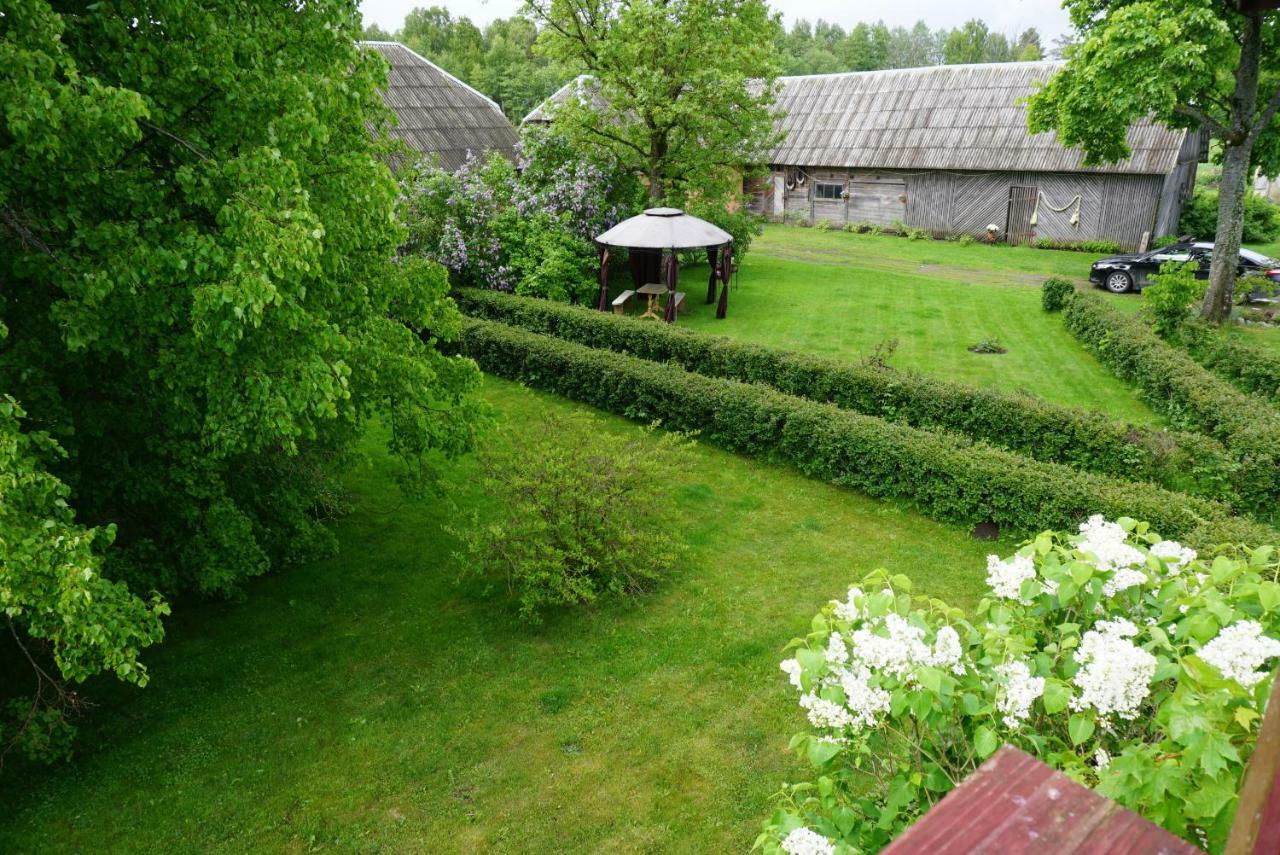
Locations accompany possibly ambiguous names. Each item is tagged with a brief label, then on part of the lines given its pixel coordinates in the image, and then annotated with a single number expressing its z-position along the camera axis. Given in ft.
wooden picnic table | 61.67
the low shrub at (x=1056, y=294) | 63.87
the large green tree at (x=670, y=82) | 59.36
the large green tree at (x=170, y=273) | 16.28
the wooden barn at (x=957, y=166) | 89.35
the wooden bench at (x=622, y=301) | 61.86
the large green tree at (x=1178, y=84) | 49.24
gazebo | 56.24
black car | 66.95
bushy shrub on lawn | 27.02
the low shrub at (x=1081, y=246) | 89.56
